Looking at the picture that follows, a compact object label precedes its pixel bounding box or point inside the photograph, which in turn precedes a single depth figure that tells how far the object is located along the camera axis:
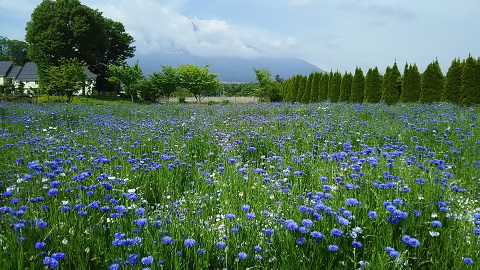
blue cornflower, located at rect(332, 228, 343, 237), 2.40
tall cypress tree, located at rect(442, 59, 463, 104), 18.02
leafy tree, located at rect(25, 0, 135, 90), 44.19
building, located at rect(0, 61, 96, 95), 77.94
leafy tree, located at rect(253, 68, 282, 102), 41.88
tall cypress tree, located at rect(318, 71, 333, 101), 27.72
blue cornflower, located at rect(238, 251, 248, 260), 2.29
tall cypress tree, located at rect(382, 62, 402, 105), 20.98
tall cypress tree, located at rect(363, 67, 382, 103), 22.25
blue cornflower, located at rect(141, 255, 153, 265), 2.05
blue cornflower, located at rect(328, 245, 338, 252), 2.34
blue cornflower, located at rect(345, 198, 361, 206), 2.81
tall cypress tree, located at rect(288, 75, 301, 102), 33.12
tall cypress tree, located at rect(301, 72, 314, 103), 30.33
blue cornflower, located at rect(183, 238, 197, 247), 2.29
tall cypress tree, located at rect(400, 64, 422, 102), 19.86
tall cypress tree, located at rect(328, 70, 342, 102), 25.86
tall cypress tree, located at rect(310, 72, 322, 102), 29.08
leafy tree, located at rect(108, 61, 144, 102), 38.91
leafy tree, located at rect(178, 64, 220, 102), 44.50
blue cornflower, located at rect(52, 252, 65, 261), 2.15
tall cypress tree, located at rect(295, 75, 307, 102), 31.61
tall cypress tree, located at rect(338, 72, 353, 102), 24.59
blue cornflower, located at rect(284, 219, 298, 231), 2.48
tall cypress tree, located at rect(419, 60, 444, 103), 19.12
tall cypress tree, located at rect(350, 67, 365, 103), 23.42
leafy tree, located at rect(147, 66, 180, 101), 42.69
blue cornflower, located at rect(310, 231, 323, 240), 2.43
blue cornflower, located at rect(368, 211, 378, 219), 2.67
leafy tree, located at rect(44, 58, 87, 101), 35.19
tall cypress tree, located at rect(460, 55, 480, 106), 17.17
